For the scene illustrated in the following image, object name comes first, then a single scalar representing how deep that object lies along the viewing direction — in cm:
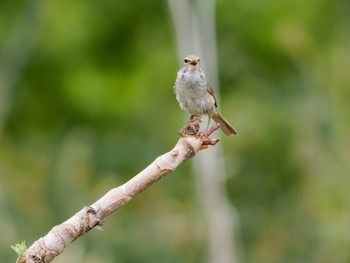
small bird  802
